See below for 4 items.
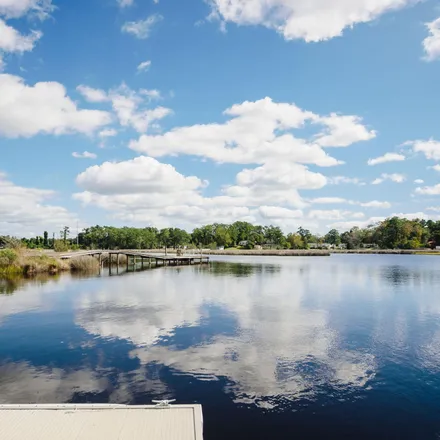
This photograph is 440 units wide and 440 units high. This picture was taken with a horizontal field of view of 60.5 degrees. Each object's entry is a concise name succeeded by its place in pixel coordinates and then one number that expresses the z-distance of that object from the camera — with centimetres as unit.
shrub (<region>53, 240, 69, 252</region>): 10061
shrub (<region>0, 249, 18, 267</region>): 5806
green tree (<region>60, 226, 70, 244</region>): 17338
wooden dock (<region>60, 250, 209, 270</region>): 9006
